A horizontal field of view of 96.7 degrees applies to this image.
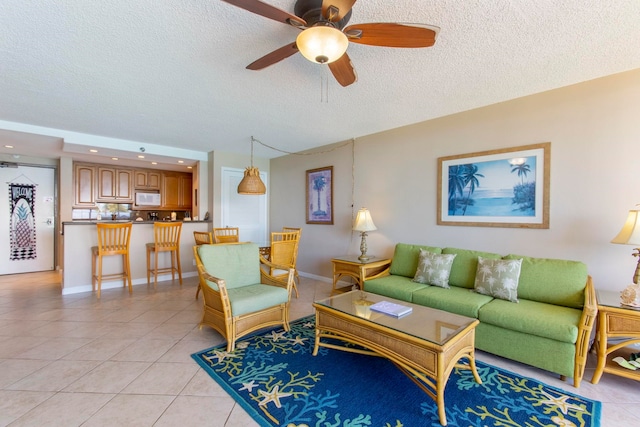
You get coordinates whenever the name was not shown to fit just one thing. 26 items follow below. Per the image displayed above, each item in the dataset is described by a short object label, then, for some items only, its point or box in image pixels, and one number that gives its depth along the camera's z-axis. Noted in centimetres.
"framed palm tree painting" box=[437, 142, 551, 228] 285
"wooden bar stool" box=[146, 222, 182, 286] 460
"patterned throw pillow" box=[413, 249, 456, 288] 301
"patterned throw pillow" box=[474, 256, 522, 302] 256
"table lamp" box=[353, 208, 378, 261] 384
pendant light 394
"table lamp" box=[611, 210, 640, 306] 201
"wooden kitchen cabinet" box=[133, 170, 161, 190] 655
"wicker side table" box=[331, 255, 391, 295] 347
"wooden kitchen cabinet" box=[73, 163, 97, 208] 584
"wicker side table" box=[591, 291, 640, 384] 195
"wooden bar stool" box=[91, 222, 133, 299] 410
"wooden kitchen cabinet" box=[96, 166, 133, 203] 612
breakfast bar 427
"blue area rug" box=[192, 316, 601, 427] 168
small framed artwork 491
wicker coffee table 170
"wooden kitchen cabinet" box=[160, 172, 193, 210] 691
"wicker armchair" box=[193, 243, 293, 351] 251
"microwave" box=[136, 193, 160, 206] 661
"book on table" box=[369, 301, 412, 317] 217
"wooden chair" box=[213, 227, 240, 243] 452
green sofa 203
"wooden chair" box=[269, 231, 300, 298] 388
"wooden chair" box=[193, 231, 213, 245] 422
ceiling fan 143
